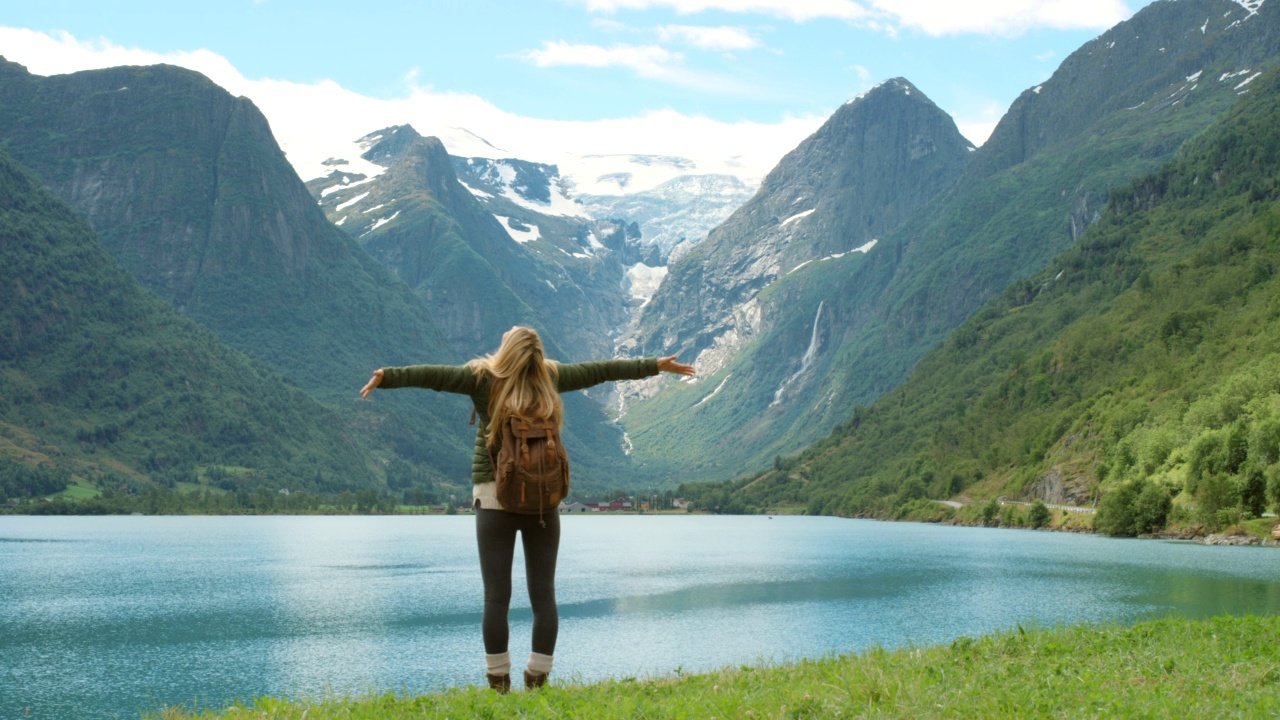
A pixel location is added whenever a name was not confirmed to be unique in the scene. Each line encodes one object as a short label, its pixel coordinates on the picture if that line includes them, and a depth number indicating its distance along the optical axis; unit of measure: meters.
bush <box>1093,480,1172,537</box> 112.12
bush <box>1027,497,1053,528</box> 148.25
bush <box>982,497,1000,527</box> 175.25
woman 14.52
